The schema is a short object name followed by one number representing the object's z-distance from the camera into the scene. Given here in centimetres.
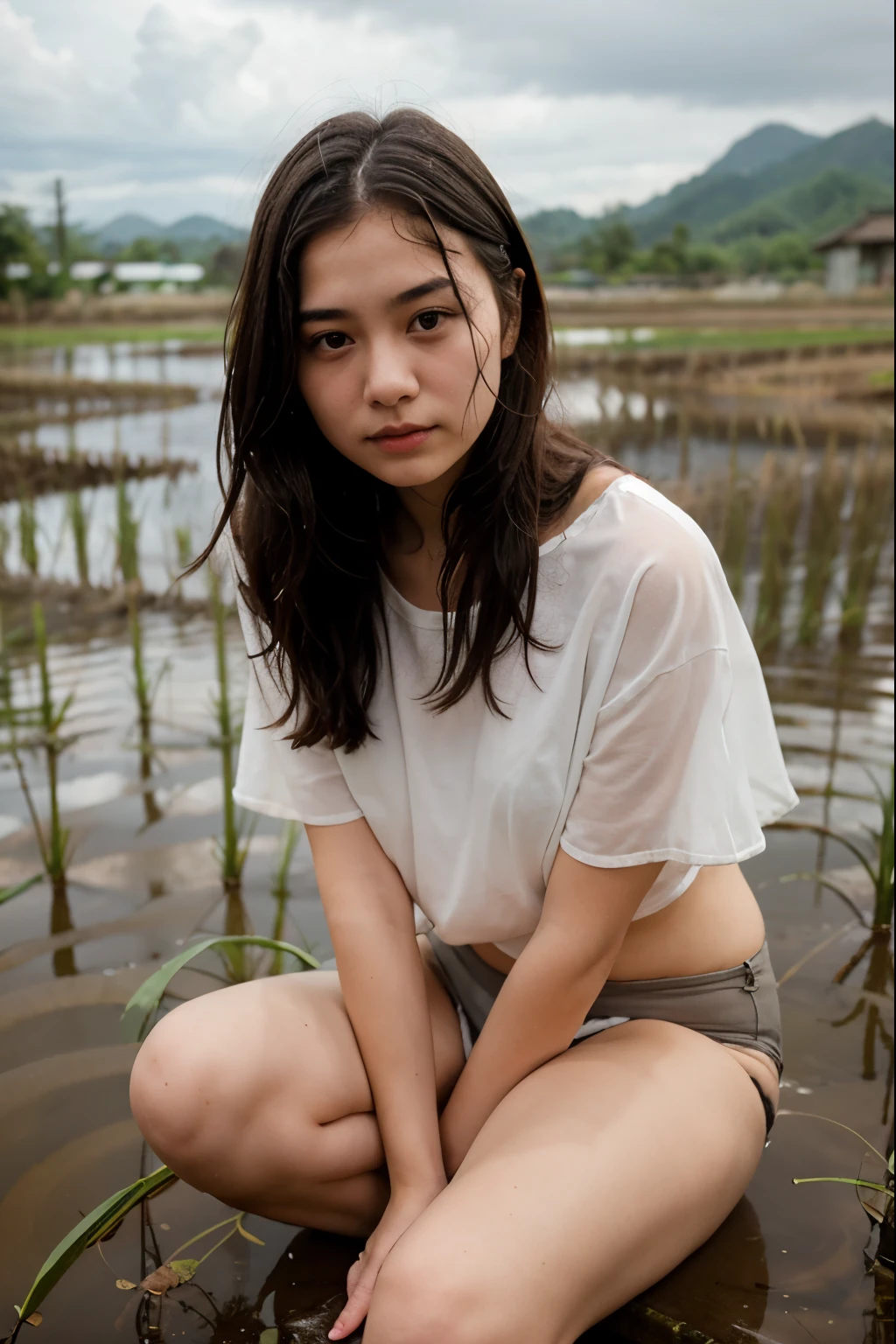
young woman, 97
